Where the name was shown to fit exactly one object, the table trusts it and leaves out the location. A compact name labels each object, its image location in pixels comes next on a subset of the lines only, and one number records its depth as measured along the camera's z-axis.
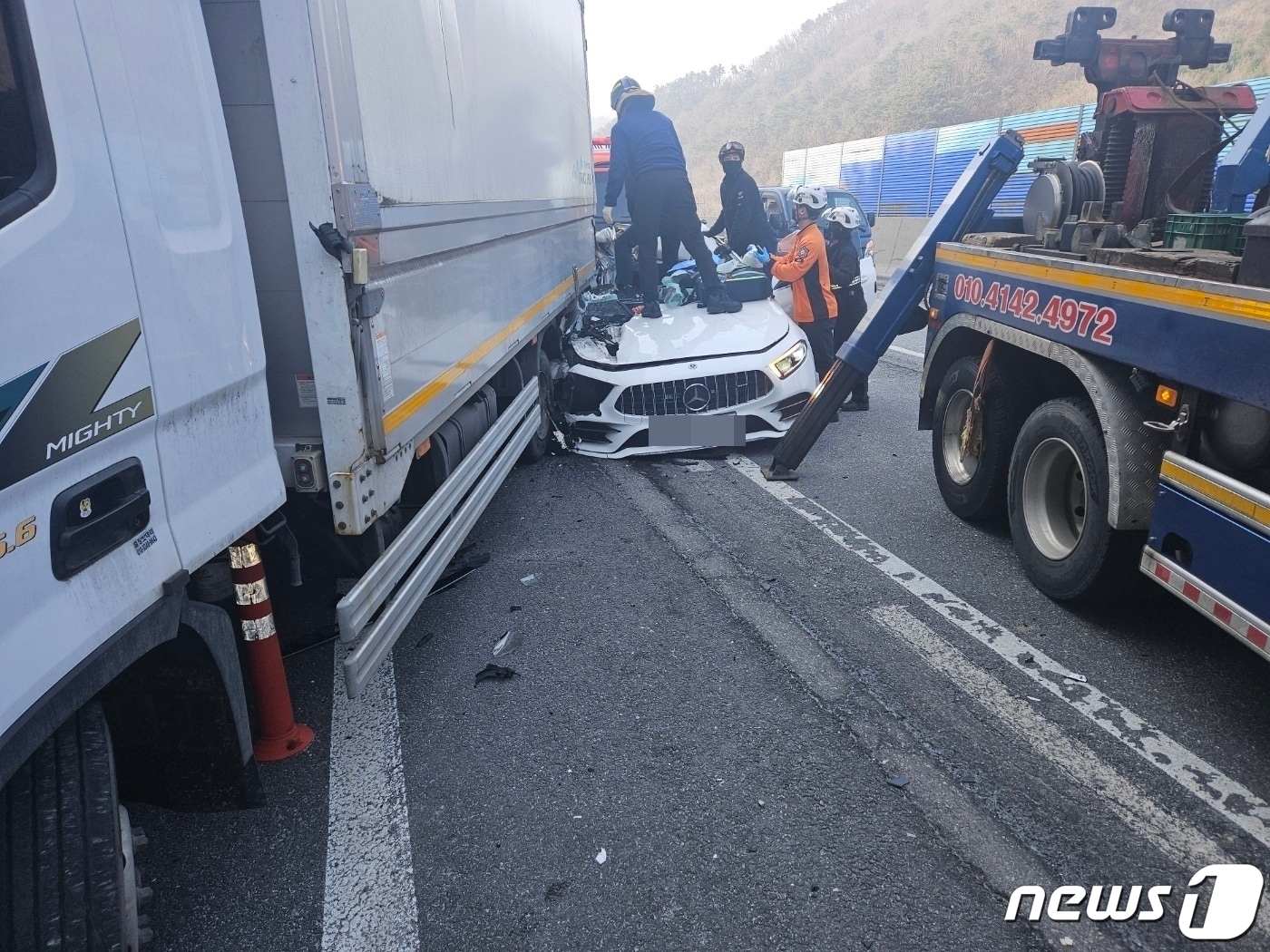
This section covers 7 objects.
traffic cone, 2.48
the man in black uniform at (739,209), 9.06
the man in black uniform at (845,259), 7.43
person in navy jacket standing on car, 7.09
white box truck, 1.55
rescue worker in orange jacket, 6.96
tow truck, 2.72
